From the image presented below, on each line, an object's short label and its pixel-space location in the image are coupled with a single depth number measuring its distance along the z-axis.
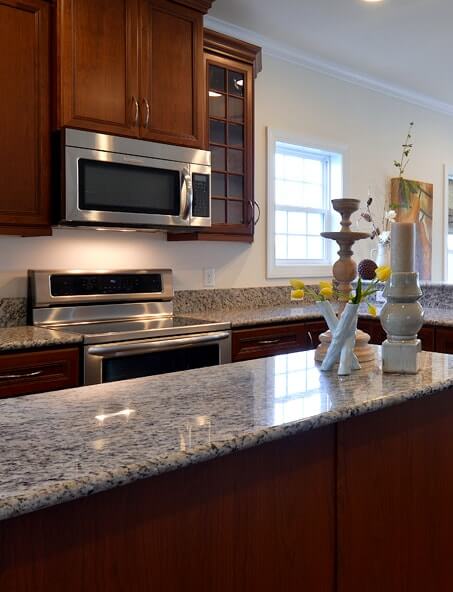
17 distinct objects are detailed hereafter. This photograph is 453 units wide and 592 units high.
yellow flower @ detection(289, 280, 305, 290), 1.58
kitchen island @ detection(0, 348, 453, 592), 0.84
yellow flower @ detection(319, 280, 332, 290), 1.58
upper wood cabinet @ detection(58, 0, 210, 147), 2.58
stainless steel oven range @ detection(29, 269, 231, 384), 2.48
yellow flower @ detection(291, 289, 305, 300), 1.54
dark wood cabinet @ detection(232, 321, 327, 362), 2.99
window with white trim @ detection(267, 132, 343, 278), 4.03
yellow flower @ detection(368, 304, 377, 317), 1.55
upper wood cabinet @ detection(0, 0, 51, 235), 2.46
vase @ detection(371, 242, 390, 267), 4.18
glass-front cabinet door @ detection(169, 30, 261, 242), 3.28
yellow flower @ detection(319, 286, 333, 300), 1.57
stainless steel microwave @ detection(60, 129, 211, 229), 2.57
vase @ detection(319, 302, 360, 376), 1.49
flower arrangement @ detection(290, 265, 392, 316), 1.48
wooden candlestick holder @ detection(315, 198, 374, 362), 1.70
